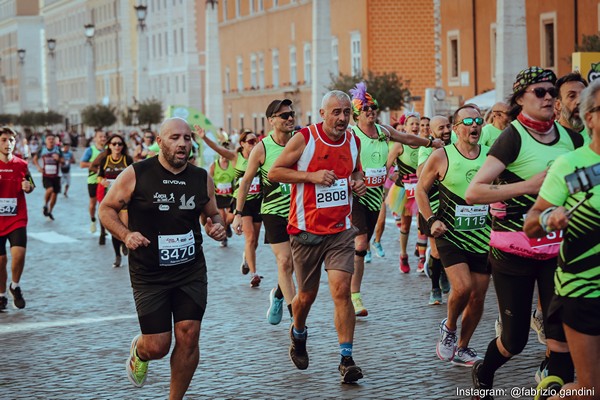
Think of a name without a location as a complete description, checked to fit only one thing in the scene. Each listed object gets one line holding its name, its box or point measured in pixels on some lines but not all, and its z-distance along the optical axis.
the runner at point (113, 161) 19.12
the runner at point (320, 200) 9.45
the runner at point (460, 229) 9.38
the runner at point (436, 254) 12.91
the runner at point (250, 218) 15.20
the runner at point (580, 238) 5.91
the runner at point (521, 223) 7.39
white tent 37.01
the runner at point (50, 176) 28.67
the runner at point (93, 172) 22.02
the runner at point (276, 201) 11.73
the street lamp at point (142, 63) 59.00
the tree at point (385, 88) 46.06
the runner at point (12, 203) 13.41
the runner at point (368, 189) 12.24
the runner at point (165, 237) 8.07
